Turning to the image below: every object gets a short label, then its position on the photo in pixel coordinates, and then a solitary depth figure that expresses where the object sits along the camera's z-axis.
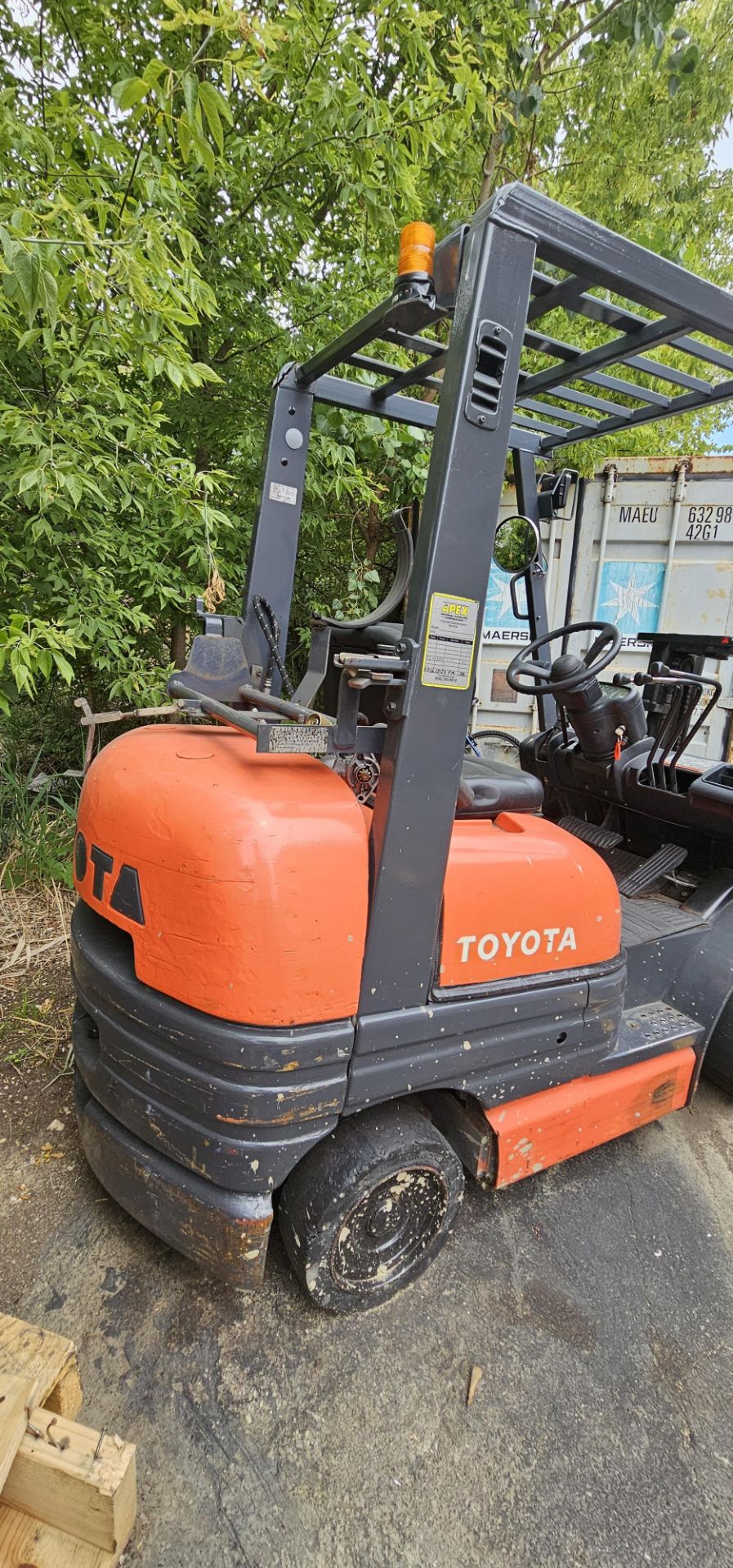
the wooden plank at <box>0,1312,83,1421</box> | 1.29
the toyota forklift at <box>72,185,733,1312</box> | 1.47
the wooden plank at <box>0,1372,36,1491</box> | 1.10
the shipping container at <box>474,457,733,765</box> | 5.88
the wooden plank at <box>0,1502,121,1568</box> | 1.18
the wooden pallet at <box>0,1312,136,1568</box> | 1.14
